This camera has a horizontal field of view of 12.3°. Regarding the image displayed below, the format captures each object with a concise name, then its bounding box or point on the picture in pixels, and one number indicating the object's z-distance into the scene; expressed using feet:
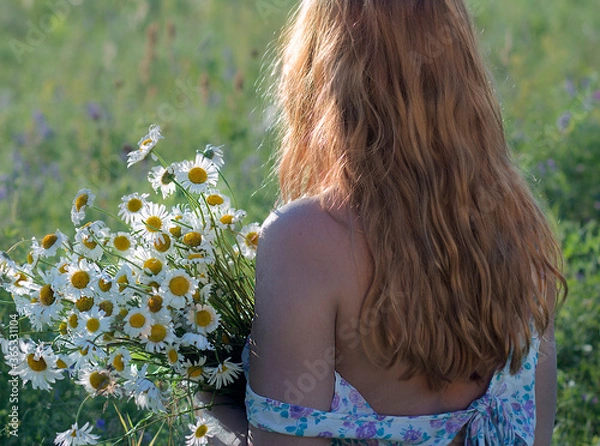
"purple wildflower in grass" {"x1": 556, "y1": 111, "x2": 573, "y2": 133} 18.27
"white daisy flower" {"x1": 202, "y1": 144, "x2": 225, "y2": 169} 9.92
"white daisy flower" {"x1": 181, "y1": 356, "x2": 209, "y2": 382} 9.78
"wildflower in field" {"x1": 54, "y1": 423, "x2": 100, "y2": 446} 9.75
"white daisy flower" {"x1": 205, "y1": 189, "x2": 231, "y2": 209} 9.97
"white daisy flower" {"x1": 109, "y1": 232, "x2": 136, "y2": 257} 9.81
